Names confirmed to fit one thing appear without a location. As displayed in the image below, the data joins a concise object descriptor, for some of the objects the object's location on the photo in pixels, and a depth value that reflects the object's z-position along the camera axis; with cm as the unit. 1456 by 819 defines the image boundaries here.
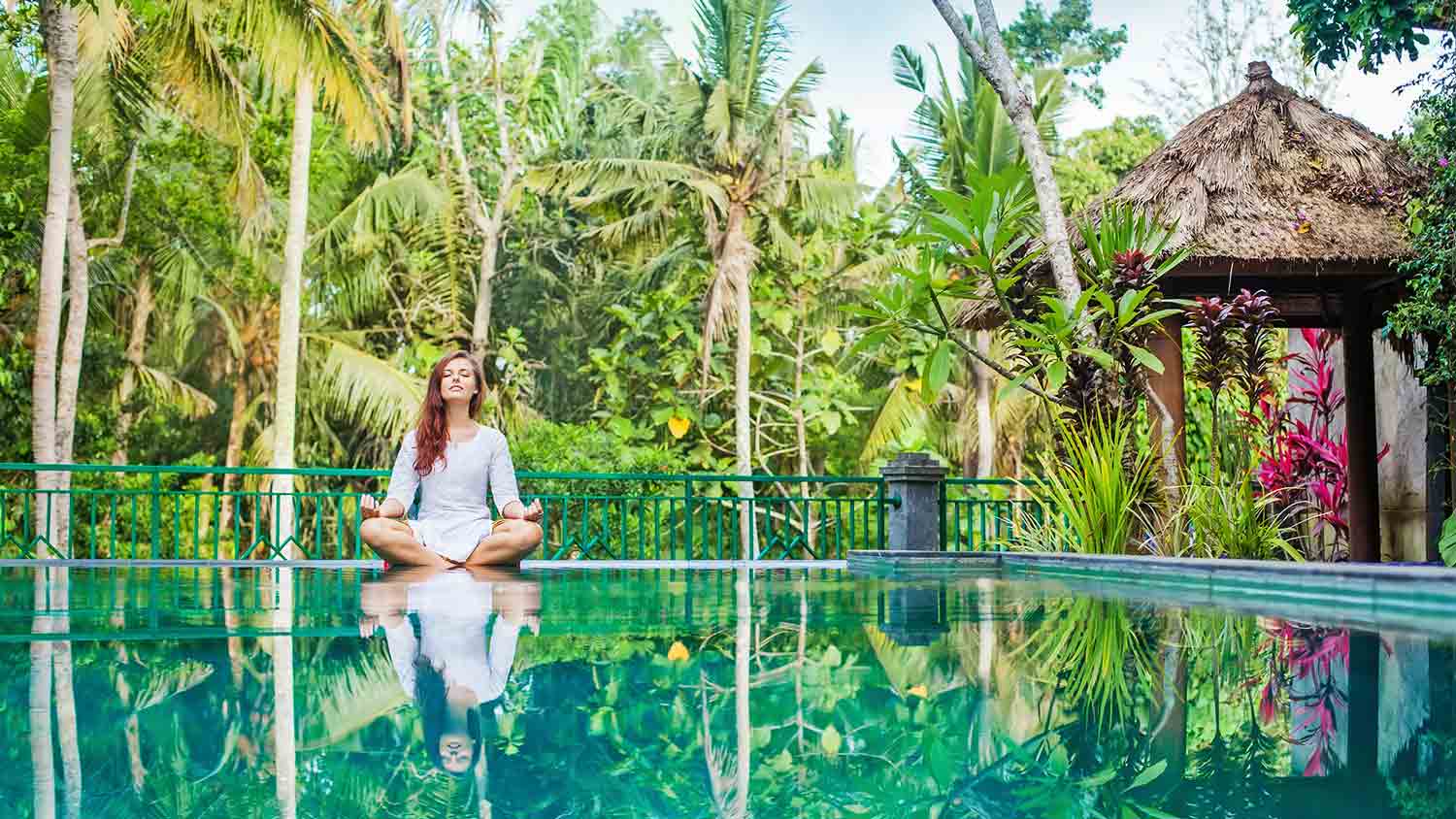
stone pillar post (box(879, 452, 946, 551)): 937
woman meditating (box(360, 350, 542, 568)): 650
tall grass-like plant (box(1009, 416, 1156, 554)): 812
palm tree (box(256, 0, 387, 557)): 1240
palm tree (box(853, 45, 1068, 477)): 1886
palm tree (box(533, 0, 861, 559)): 1931
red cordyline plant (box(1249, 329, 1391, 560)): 1180
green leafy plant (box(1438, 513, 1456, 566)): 743
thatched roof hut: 927
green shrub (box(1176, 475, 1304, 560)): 743
